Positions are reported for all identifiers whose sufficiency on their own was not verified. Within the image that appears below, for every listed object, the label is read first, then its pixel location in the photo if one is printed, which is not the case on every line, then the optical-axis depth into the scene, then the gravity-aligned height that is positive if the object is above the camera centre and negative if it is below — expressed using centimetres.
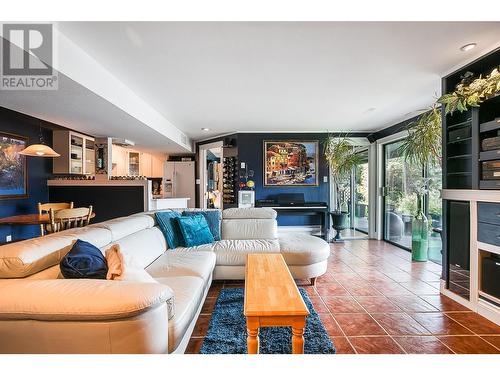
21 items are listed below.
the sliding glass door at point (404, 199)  426 -22
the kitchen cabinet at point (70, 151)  501 +69
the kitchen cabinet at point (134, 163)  752 +70
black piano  566 -40
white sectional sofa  118 -55
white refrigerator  759 +24
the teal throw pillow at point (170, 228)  314 -48
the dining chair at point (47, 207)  391 -29
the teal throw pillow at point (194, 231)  321 -52
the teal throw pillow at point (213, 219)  355 -43
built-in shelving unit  238 -6
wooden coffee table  150 -68
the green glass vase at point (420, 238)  416 -80
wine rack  640 +15
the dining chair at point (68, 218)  331 -38
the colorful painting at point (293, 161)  622 +59
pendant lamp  376 +52
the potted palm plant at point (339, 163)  546 +49
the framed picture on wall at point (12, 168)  406 +32
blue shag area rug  187 -112
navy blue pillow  142 -41
